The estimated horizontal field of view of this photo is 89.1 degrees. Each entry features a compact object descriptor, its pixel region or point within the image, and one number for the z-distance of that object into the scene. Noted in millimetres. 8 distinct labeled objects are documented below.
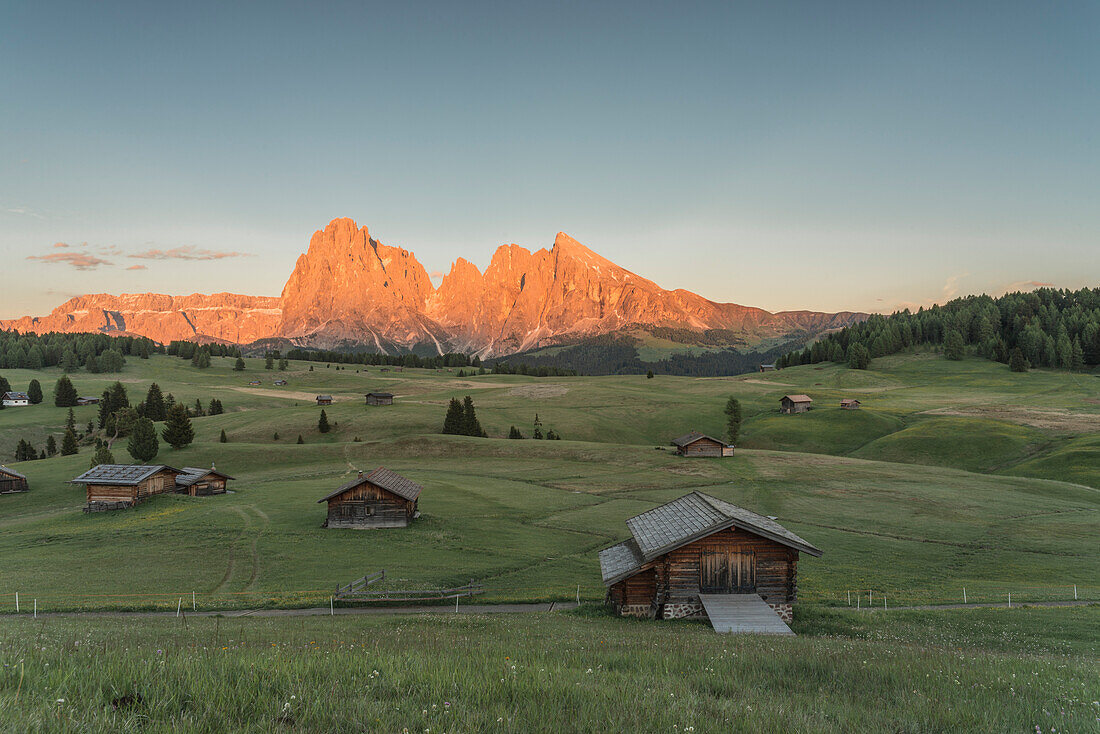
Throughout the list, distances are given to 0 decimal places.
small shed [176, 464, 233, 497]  71856
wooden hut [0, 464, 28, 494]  72812
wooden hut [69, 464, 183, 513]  62781
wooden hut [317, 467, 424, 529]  55781
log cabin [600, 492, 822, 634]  28531
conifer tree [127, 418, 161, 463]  88125
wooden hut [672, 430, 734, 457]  93438
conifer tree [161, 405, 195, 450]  93812
